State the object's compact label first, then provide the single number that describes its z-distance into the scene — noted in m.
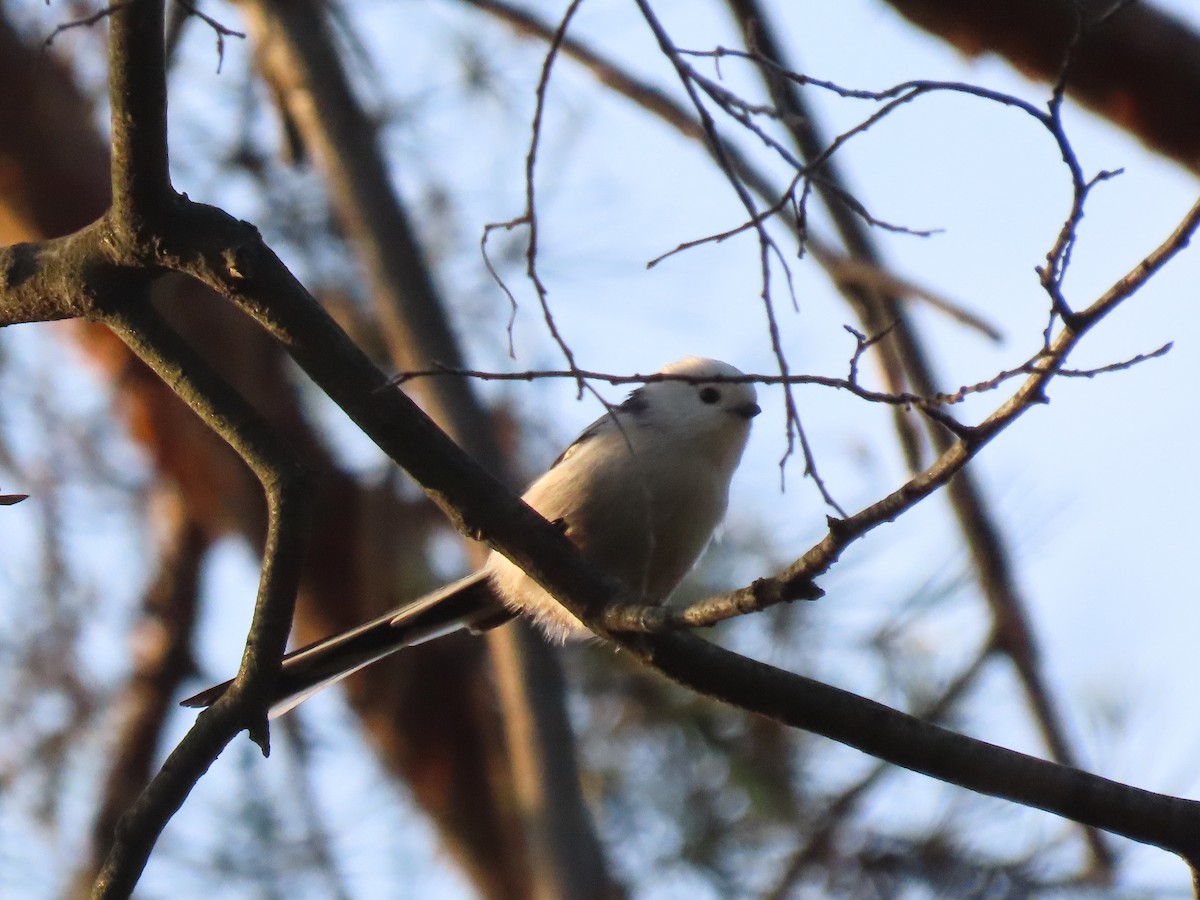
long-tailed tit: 6.54
